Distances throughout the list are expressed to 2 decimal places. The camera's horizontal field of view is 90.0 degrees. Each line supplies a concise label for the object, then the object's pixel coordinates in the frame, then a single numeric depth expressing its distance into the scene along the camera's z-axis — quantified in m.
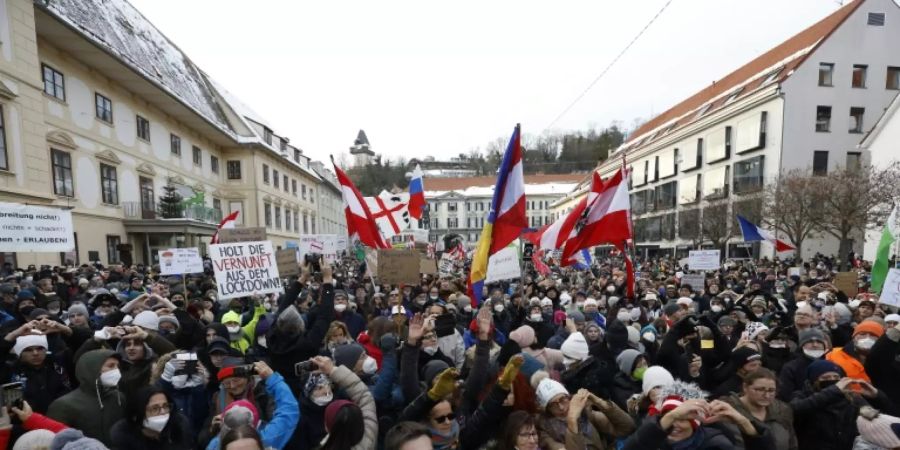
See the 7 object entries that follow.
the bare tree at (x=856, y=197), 18.25
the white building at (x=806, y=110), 26.84
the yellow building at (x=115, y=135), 12.99
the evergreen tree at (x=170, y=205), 20.94
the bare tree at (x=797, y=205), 19.56
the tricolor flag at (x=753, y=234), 12.03
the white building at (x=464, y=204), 82.75
